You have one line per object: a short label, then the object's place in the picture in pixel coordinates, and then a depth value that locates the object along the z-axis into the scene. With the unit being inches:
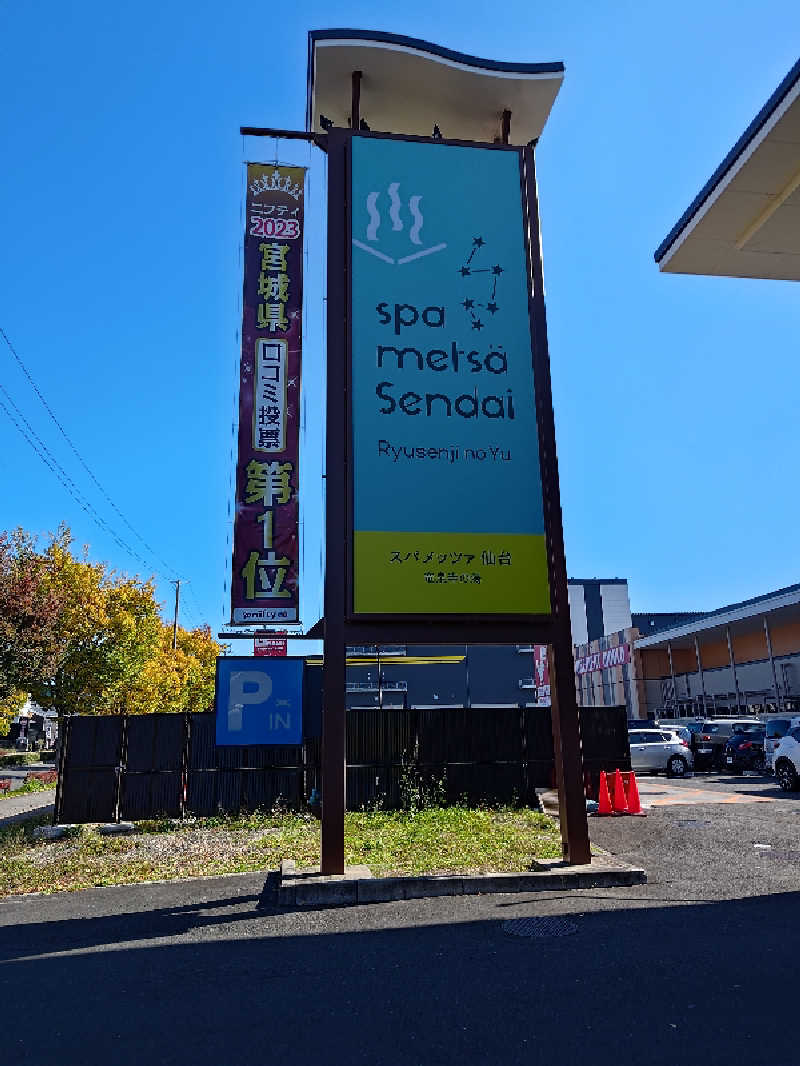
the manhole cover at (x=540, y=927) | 242.8
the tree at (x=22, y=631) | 773.9
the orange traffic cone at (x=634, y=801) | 543.8
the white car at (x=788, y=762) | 685.3
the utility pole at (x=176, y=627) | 1814.5
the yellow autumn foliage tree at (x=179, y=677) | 1181.1
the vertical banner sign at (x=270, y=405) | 417.7
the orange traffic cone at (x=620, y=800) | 544.1
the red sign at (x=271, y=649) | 651.5
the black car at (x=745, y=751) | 970.7
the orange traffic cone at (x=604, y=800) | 539.9
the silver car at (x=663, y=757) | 963.3
